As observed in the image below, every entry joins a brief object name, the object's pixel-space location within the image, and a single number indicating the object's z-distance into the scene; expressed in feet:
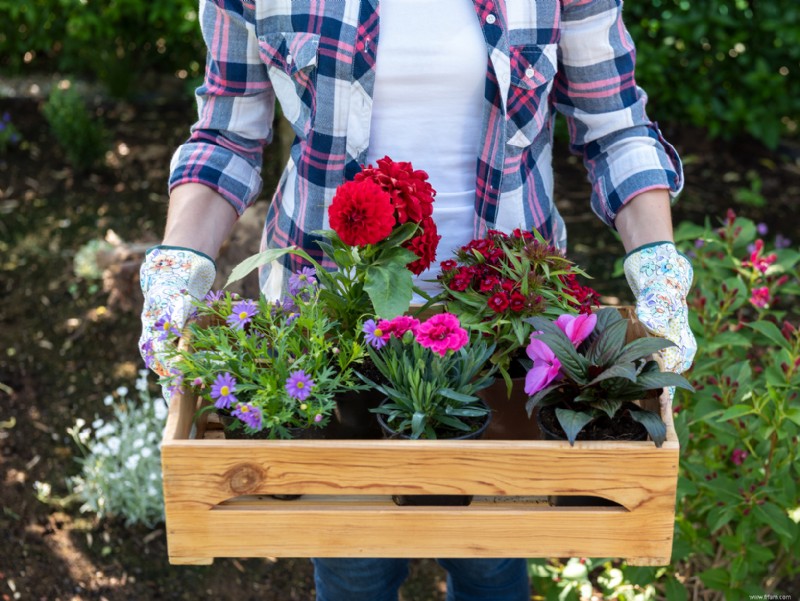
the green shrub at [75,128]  16.30
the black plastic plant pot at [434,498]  4.76
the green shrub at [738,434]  7.15
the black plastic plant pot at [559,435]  4.72
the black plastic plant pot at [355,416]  5.10
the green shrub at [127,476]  9.91
